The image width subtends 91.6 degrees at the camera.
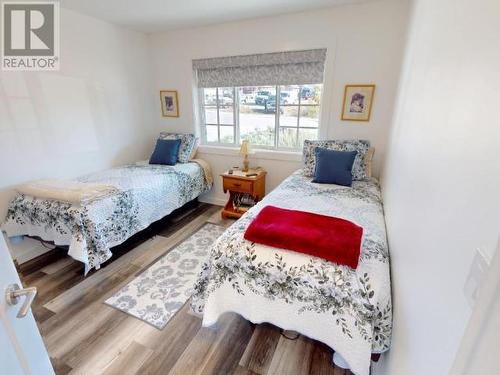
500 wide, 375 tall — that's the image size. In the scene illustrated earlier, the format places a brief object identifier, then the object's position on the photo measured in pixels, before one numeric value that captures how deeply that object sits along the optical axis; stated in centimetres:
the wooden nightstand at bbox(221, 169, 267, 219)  297
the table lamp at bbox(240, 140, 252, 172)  305
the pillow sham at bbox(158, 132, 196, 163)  339
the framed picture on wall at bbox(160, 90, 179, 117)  354
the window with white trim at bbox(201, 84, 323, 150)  297
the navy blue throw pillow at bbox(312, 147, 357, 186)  235
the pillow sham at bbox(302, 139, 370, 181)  248
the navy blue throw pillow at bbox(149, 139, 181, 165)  327
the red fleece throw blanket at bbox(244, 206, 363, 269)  123
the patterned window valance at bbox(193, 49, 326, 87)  272
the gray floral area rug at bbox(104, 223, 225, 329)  175
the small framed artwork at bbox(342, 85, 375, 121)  260
